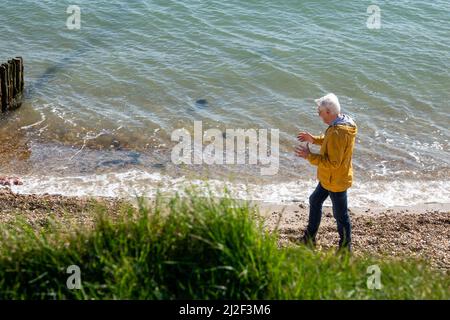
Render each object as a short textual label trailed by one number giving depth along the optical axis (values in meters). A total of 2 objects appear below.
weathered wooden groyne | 13.85
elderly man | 7.44
